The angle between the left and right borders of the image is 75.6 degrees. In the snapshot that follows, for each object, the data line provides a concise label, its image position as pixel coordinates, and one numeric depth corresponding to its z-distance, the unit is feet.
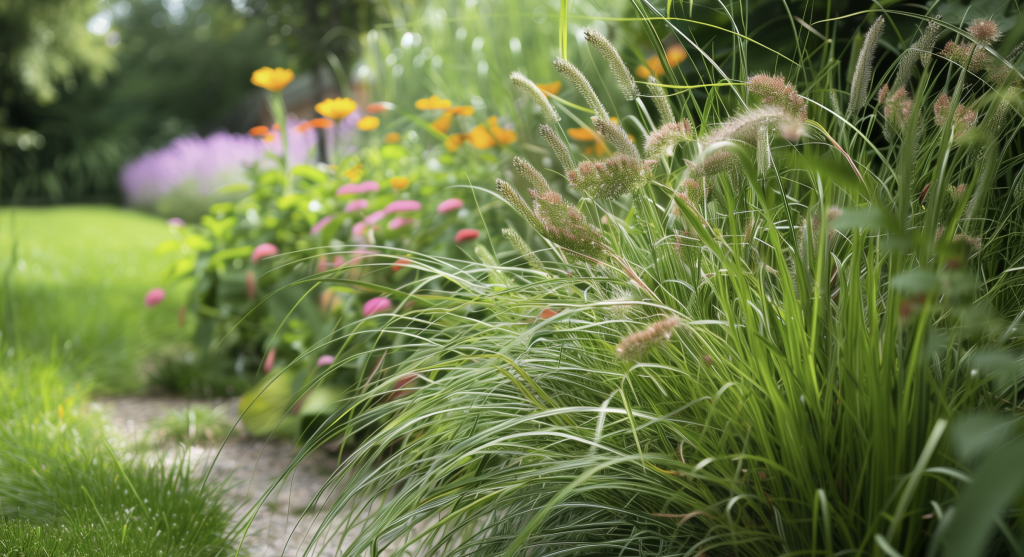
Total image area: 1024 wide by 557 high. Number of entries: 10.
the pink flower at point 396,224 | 6.84
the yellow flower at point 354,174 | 8.68
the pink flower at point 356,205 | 7.03
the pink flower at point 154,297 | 8.18
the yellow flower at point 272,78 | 8.98
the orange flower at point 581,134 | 6.36
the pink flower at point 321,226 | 7.35
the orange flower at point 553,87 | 6.51
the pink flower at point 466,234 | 5.79
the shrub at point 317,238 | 6.70
